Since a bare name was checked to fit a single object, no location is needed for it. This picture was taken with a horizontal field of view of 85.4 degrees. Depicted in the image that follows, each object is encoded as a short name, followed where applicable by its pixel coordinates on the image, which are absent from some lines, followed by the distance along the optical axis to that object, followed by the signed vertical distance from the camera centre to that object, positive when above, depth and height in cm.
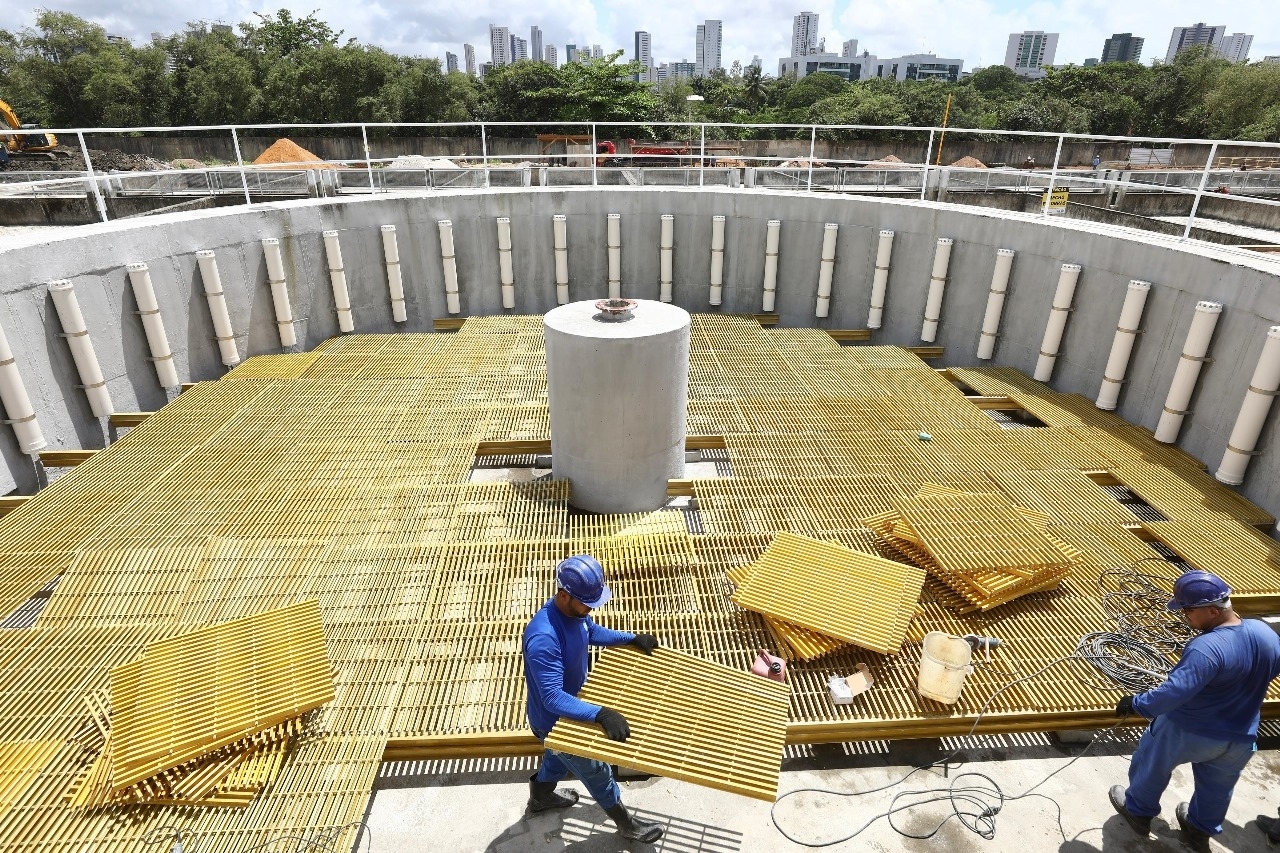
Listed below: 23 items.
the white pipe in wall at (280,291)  1107 -251
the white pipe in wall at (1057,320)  973 -254
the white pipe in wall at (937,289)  1148 -252
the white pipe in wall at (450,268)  1273 -247
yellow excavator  2375 -88
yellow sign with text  1231 -122
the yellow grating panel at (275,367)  1024 -341
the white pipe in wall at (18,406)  777 -297
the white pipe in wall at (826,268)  1263 -241
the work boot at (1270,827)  400 -373
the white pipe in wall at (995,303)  1065 -254
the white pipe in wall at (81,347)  837 -256
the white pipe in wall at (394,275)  1234 -252
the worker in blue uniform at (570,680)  362 -278
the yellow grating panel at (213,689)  396 -323
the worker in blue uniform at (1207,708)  355 -282
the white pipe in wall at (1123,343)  868 -252
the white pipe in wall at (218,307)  1024 -254
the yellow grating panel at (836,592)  498 -326
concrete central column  645 -245
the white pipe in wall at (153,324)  933 -255
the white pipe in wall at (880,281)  1211 -253
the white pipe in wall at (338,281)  1186 -250
